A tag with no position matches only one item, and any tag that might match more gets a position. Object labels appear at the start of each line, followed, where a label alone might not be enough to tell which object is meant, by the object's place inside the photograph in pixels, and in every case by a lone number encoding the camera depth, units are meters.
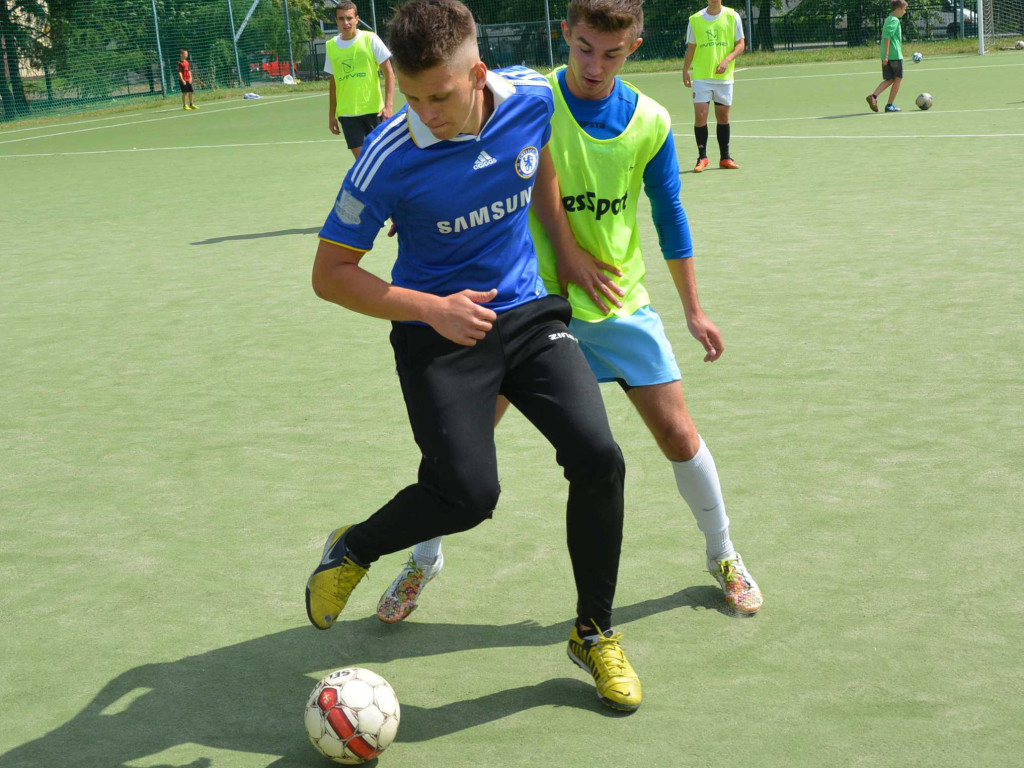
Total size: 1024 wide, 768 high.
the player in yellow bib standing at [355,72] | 12.23
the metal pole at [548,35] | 38.78
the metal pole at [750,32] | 38.44
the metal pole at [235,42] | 39.03
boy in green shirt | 18.88
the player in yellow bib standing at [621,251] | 3.77
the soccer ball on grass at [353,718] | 3.11
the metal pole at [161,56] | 35.81
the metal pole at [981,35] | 31.32
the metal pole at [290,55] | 41.22
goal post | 35.34
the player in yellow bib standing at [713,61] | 14.16
